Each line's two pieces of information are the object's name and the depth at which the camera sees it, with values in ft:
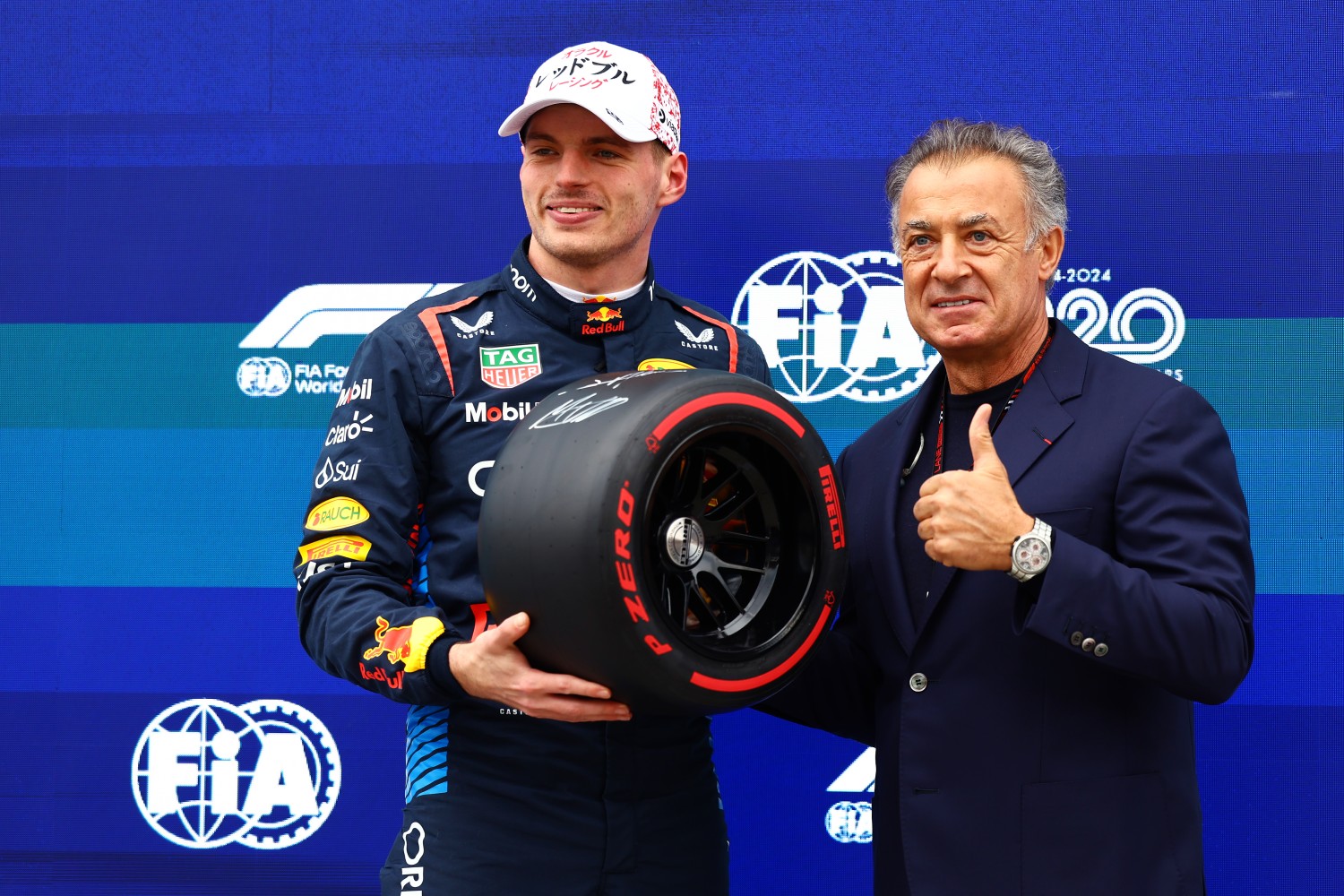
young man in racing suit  17.60
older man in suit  17.02
